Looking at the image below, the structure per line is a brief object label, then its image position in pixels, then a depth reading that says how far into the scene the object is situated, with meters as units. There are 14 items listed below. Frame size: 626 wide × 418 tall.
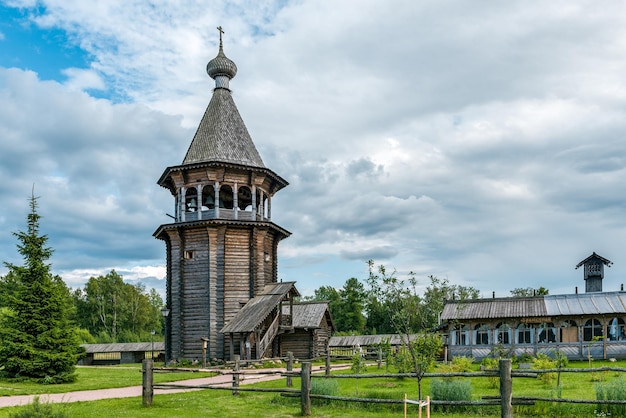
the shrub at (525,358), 25.67
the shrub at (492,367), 17.70
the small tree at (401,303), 14.85
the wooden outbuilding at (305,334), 35.84
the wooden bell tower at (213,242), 33.62
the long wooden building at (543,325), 28.84
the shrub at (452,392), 13.22
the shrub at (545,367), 18.19
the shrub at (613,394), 11.86
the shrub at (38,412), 8.65
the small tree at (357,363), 22.58
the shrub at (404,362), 21.39
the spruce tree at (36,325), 24.31
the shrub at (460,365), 19.45
